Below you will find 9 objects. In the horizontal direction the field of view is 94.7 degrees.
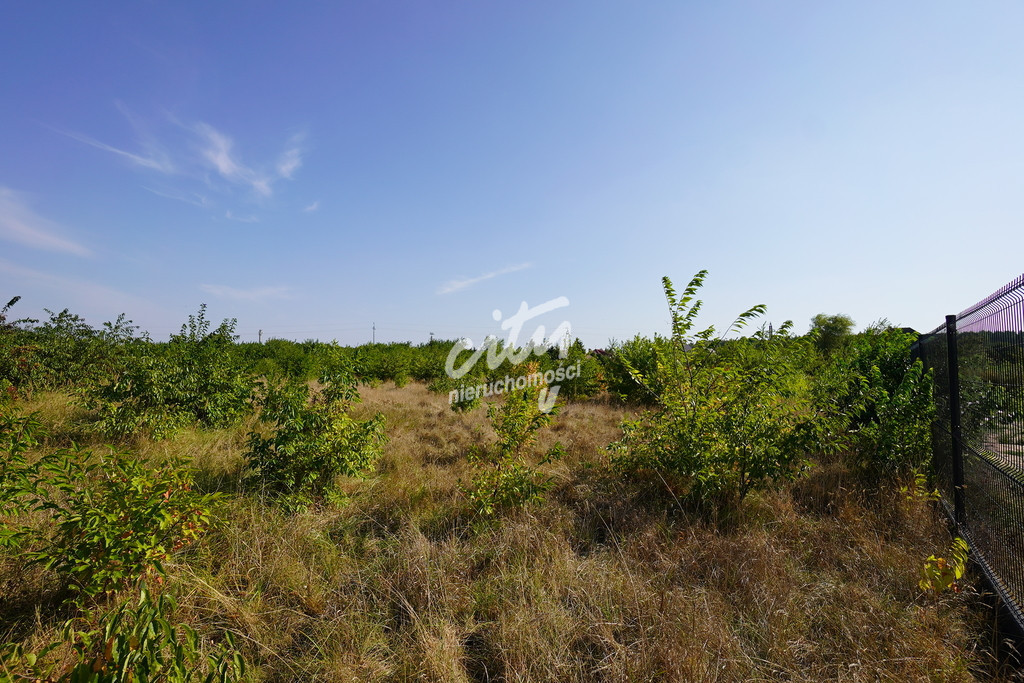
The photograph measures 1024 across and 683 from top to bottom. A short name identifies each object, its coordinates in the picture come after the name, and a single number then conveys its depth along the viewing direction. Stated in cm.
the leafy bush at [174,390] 603
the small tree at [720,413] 426
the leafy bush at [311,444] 433
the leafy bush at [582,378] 1325
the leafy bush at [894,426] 479
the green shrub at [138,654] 151
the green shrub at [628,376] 1143
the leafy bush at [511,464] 438
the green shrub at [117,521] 251
